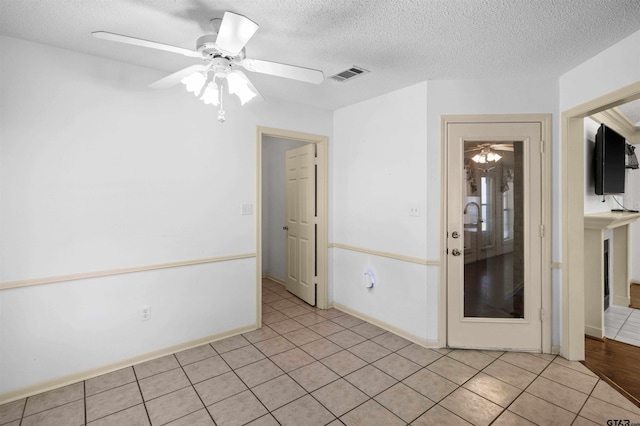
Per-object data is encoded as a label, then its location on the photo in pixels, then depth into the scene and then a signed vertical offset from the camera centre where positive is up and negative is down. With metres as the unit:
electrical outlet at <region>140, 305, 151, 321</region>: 2.70 -0.87
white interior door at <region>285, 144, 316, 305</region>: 4.00 -0.18
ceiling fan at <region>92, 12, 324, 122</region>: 1.76 +0.82
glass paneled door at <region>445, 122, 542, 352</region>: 2.83 -0.30
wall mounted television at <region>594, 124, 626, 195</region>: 3.29 +0.48
